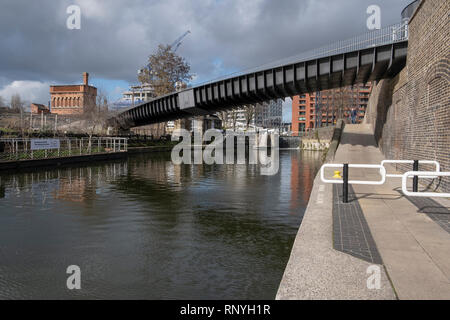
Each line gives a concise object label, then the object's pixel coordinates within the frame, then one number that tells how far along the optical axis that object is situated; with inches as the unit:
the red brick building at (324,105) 3969.0
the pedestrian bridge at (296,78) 963.8
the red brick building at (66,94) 5177.2
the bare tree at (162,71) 2691.9
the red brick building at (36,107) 5315.0
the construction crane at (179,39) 5610.2
